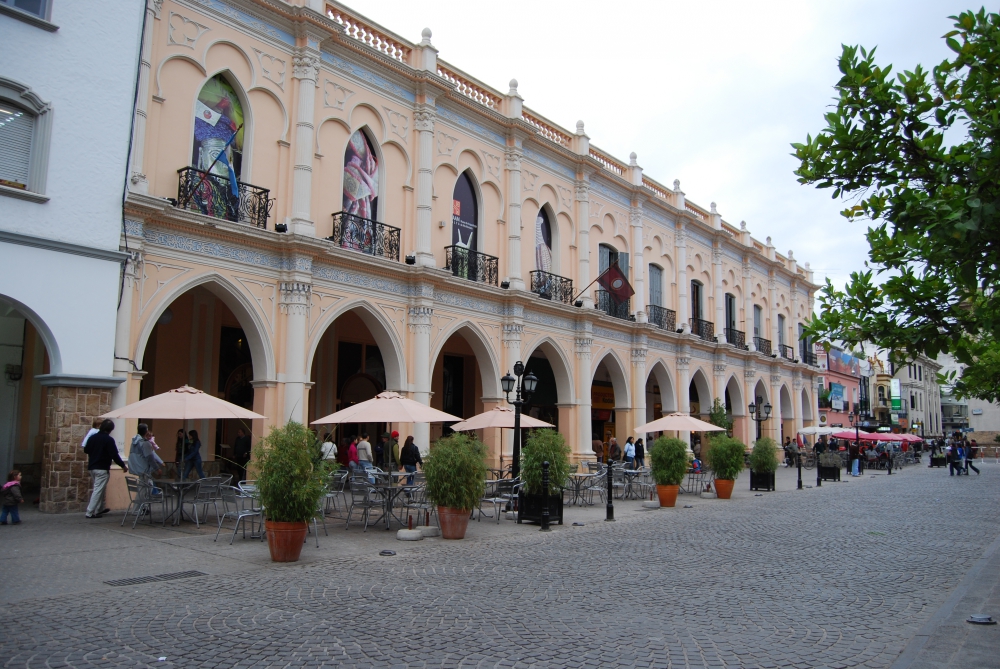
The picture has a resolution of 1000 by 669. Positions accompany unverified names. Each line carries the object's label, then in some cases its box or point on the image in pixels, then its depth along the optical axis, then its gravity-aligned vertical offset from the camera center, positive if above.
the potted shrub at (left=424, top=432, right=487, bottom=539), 11.77 -0.59
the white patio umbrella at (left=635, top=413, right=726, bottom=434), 21.36 +0.67
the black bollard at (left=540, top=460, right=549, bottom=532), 13.50 -0.98
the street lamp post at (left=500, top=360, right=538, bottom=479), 15.80 +1.07
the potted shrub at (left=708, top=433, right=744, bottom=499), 20.02 -0.36
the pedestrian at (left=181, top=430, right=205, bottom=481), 14.95 -0.36
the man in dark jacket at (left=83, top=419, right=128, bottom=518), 12.64 -0.38
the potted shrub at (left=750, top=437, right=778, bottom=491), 22.70 -0.45
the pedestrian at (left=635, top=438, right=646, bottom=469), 26.25 -0.24
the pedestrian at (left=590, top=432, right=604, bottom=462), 27.73 -0.09
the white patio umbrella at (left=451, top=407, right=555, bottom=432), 18.11 +0.56
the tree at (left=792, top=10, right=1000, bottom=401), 5.85 +2.41
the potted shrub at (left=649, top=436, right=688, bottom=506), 17.78 -0.48
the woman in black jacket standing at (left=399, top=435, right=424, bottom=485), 18.34 -0.32
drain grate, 8.10 -1.58
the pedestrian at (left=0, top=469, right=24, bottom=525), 11.65 -1.00
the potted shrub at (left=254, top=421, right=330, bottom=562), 9.37 -0.62
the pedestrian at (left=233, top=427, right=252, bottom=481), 18.48 -0.25
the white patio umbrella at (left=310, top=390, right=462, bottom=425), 14.00 +0.57
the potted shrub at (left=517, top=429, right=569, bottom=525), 13.80 -0.51
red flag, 24.38 +5.37
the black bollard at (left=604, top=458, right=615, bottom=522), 15.05 -1.31
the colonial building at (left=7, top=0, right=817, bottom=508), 16.11 +5.73
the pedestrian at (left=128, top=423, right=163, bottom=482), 12.84 -0.36
